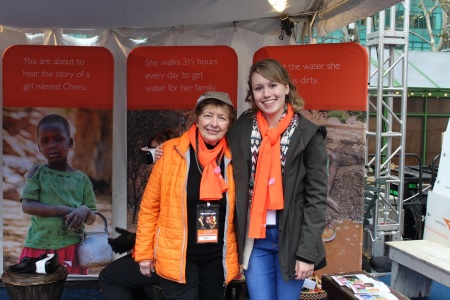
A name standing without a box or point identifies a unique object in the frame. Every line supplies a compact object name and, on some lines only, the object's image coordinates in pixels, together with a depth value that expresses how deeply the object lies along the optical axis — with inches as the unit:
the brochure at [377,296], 114.5
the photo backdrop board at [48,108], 150.7
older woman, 85.4
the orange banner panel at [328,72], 142.3
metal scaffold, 209.6
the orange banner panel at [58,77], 150.3
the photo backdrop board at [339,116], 143.6
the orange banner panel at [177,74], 152.7
